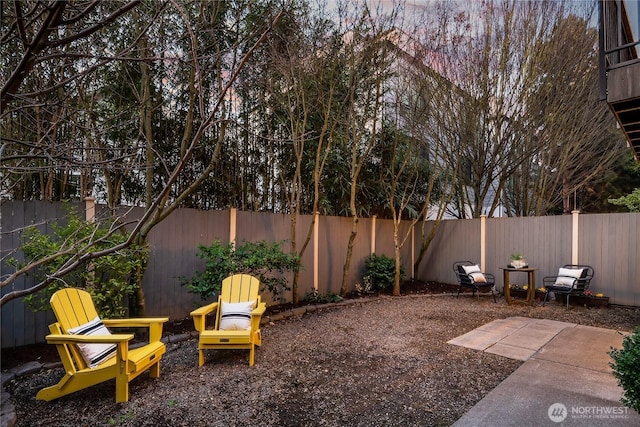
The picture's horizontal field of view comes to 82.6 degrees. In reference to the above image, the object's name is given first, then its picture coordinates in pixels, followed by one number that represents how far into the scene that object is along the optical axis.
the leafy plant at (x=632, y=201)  8.00
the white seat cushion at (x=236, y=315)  3.60
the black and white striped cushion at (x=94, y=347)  2.67
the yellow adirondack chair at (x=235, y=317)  3.29
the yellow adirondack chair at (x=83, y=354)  2.55
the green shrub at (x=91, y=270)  3.16
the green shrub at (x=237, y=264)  4.25
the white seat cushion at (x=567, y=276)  5.82
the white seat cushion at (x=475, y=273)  6.75
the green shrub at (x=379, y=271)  7.07
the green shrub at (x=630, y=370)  1.93
